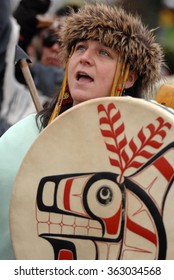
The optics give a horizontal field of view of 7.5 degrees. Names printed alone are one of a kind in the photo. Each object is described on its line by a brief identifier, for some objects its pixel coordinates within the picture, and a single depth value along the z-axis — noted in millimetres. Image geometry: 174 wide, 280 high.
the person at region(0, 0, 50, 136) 6468
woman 5258
